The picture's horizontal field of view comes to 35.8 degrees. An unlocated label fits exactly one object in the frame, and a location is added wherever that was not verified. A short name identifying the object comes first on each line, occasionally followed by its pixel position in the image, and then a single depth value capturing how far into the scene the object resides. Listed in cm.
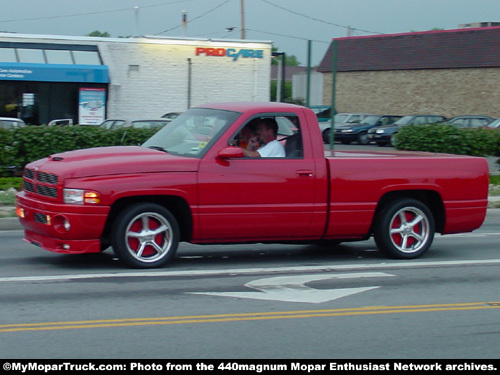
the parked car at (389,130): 3853
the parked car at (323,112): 4178
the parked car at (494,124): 3488
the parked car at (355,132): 3909
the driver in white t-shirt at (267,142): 873
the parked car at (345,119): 3841
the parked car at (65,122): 2935
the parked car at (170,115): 2955
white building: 3278
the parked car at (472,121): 3639
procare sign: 3706
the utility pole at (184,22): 4125
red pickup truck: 791
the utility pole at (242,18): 5372
